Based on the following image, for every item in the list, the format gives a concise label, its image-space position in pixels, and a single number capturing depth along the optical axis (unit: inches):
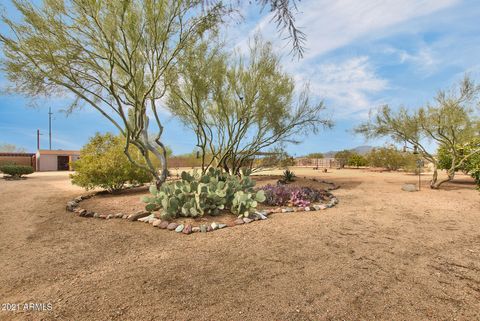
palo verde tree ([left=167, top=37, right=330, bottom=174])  322.3
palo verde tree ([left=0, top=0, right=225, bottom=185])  229.0
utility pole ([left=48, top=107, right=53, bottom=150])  1594.5
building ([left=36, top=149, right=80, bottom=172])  1219.2
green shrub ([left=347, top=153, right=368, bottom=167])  1157.1
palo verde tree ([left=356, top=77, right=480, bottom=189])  388.8
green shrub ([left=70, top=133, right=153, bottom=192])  350.3
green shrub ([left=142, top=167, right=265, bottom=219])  209.5
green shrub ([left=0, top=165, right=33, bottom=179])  681.6
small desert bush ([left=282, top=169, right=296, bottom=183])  465.1
